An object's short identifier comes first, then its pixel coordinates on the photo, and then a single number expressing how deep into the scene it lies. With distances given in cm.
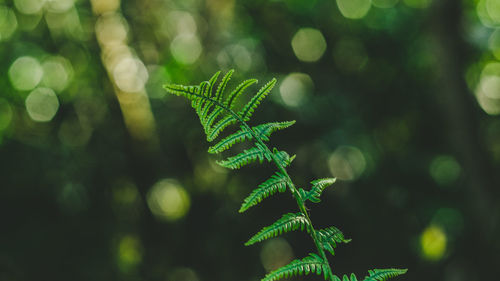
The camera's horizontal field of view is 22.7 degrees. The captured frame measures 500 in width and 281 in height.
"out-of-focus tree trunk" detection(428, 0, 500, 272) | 330
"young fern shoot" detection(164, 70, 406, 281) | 110
